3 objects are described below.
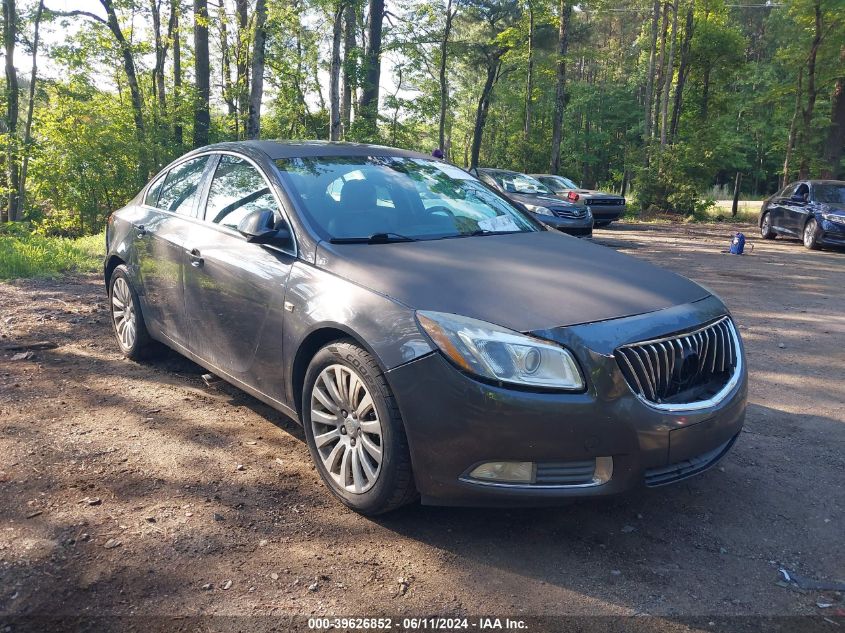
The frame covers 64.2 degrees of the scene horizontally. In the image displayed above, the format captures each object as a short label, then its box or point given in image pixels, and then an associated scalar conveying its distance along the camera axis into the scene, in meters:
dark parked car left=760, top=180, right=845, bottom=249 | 14.22
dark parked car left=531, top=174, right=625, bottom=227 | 19.05
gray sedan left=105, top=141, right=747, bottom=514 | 2.64
